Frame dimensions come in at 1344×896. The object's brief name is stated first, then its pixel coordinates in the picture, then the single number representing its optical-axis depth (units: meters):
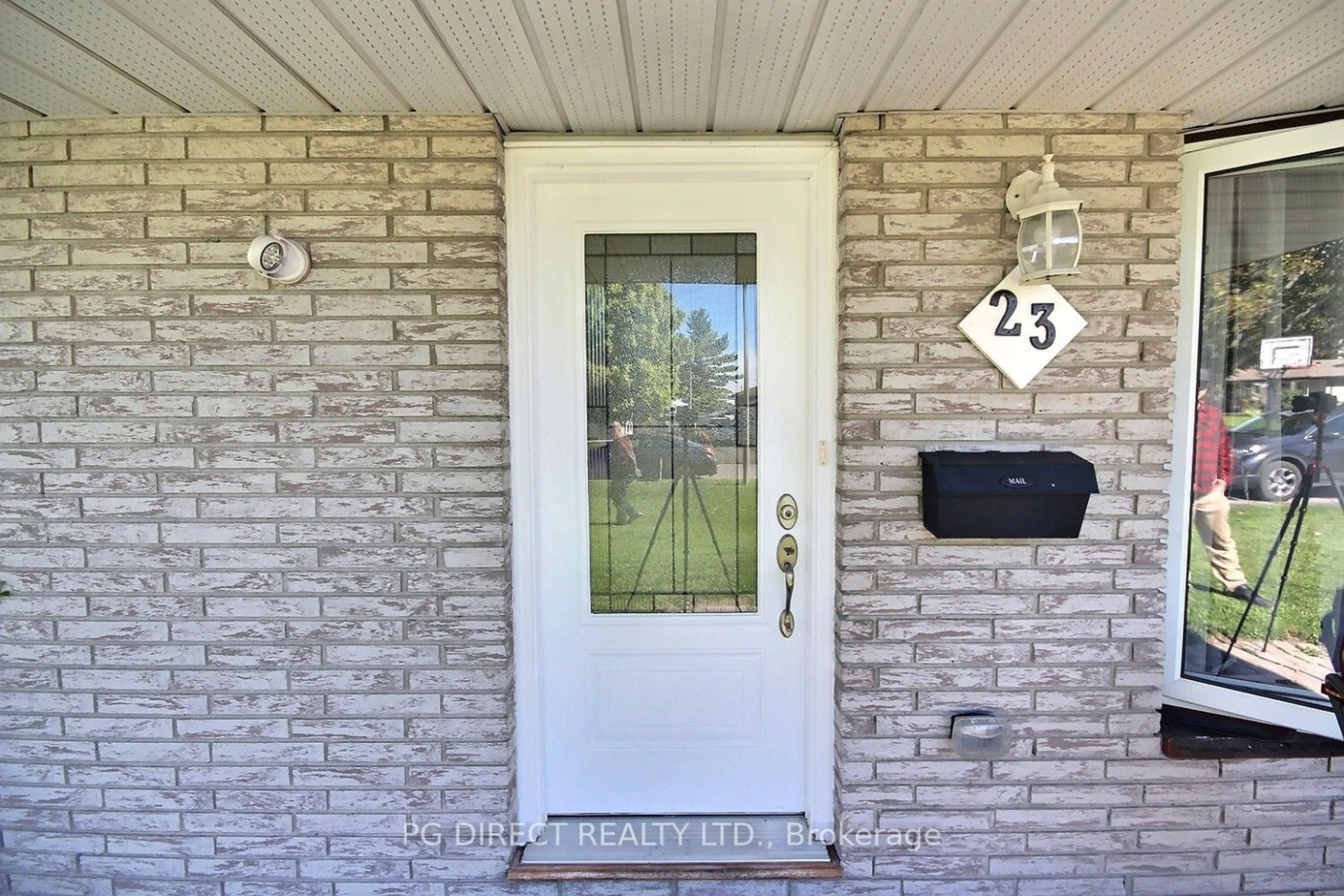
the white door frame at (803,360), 1.84
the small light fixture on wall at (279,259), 1.63
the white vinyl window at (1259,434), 1.78
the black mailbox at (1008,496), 1.66
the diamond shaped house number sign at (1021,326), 1.72
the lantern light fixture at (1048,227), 1.55
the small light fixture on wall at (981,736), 1.74
